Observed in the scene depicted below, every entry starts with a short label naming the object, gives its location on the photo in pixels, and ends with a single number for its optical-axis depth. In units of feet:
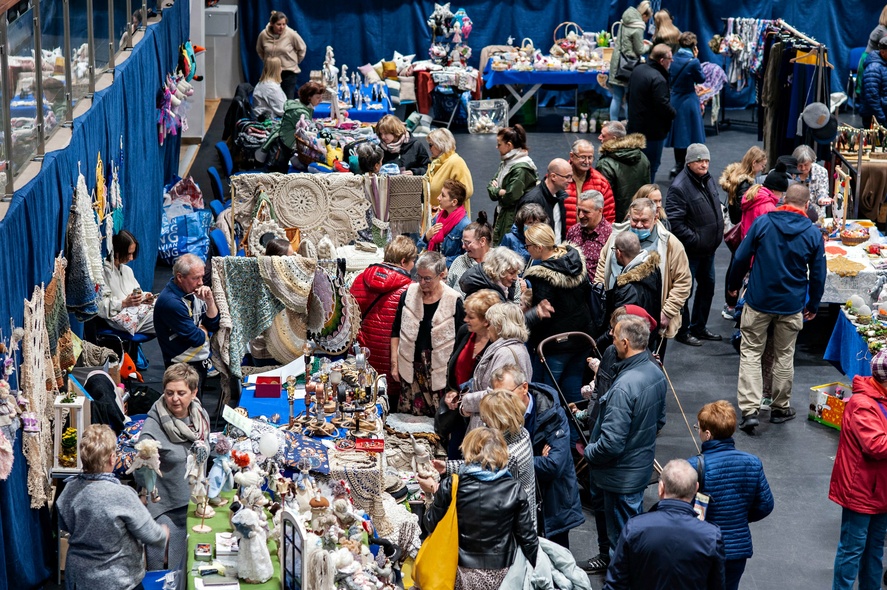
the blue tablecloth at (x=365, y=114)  82.70
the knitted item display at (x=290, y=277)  45.74
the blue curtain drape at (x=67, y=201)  34.21
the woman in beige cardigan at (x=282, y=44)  88.89
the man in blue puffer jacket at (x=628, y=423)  36.29
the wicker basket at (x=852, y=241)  58.08
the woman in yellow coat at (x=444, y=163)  57.04
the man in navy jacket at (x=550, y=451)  34.87
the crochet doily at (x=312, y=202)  56.52
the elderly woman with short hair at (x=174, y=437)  34.09
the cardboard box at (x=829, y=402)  49.43
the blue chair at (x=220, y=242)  53.26
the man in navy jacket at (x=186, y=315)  43.26
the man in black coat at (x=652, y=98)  71.45
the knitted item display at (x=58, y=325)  39.15
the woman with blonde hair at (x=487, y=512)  30.64
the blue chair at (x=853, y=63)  103.39
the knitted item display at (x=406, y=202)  57.18
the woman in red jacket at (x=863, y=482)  35.35
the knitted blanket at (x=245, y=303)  46.14
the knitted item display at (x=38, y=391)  35.20
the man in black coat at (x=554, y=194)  51.37
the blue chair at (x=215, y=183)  63.70
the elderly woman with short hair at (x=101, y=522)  31.02
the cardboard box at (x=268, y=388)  40.59
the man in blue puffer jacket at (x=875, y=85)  79.91
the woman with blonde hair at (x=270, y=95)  72.20
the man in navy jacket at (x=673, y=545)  29.98
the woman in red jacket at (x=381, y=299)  43.45
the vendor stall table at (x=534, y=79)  96.35
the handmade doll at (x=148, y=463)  33.27
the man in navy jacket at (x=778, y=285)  47.75
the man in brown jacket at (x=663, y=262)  46.40
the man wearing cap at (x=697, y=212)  54.39
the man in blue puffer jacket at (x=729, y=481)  33.29
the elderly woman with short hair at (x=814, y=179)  57.70
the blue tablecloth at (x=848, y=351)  47.63
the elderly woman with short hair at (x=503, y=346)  37.43
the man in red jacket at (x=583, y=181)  53.92
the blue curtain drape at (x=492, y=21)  107.08
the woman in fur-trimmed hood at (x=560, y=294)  43.12
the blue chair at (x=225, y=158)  68.47
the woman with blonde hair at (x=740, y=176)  57.98
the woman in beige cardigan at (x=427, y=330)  42.06
